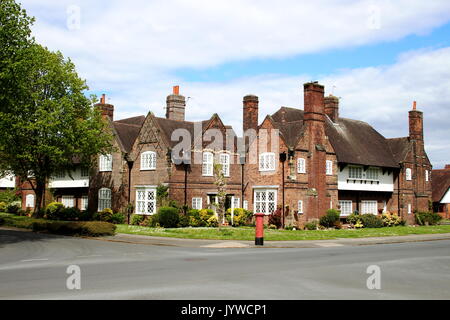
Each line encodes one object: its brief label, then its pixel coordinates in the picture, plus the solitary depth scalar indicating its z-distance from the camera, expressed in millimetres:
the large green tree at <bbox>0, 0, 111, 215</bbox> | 30970
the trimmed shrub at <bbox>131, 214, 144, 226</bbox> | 38531
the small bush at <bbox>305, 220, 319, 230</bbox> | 38062
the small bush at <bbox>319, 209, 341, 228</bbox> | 39250
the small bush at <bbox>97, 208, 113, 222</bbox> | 40250
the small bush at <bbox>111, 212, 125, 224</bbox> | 39875
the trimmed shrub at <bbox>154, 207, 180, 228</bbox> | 35344
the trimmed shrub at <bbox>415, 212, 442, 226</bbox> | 49272
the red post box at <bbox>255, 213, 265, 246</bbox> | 23191
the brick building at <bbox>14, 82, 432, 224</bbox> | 38781
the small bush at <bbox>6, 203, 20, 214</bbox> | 53688
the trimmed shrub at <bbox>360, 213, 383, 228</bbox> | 41781
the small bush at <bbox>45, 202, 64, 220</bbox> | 44656
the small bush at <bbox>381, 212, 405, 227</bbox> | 44156
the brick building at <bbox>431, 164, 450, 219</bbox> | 62594
